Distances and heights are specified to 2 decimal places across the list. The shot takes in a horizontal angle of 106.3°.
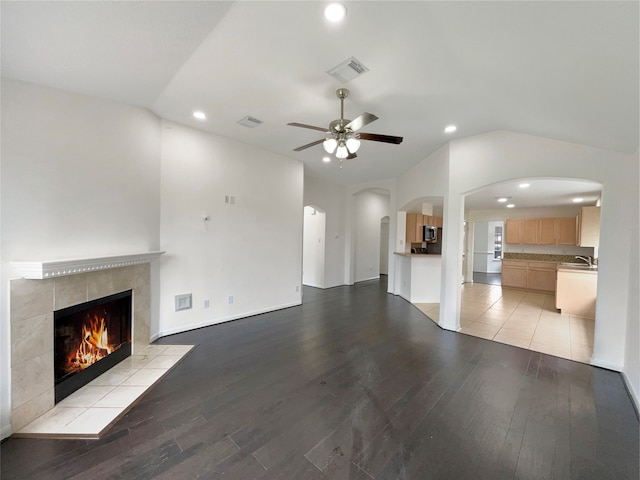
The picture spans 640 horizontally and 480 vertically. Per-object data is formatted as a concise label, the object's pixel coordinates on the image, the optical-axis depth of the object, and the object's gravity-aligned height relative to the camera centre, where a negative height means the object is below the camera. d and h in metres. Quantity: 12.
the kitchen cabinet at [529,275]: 6.83 -1.09
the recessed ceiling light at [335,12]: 1.57 +1.49
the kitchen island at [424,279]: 5.55 -1.00
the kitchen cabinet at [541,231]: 6.65 +0.22
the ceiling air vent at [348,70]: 2.11 +1.50
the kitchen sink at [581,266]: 5.00 -0.59
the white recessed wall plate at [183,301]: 3.57 -1.08
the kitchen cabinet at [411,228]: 6.25 +0.19
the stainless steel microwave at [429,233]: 6.50 +0.07
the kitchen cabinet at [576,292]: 4.57 -1.02
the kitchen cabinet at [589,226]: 5.21 +0.30
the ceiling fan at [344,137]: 2.47 +1.03
